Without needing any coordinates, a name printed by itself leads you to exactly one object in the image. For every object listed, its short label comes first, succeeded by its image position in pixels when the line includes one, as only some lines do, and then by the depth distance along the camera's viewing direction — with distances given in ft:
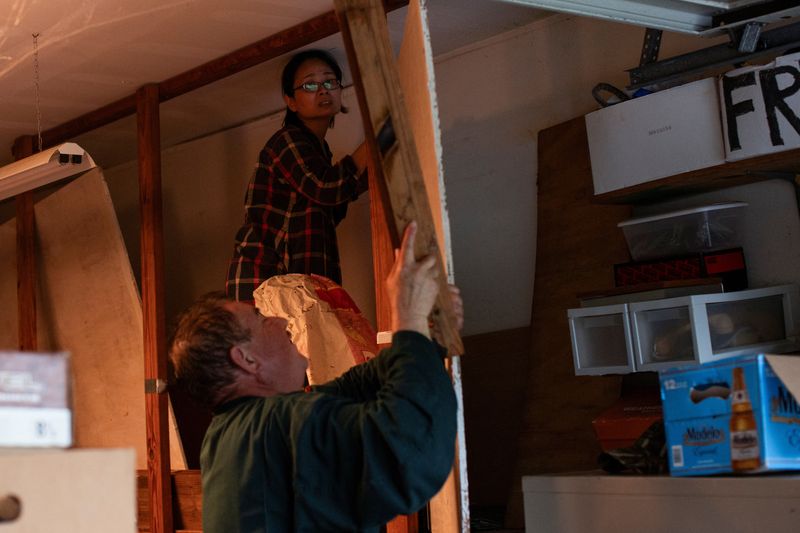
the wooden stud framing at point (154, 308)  14.44
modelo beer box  6.98
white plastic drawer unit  9.56
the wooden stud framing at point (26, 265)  17.11
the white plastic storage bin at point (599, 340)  10.32
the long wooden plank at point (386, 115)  6.19
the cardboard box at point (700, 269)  10.51
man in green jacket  6.06
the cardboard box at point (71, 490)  3.28
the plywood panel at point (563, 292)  12.03
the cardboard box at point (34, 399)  3.21
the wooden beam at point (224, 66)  12.80
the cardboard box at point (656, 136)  9.99
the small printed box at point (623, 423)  9.41
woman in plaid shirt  13.52
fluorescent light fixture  12.12
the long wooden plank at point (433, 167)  7.85
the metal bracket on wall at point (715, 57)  9.65
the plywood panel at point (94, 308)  15.60
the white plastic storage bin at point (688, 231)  10.81
